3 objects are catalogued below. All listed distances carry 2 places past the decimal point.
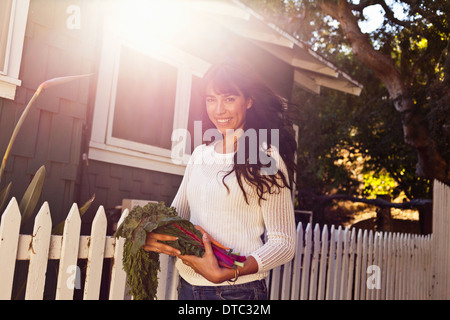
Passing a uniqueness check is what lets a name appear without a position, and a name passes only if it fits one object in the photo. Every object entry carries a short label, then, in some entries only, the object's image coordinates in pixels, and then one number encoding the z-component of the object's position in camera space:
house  3.73
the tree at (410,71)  7.72
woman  2.11
